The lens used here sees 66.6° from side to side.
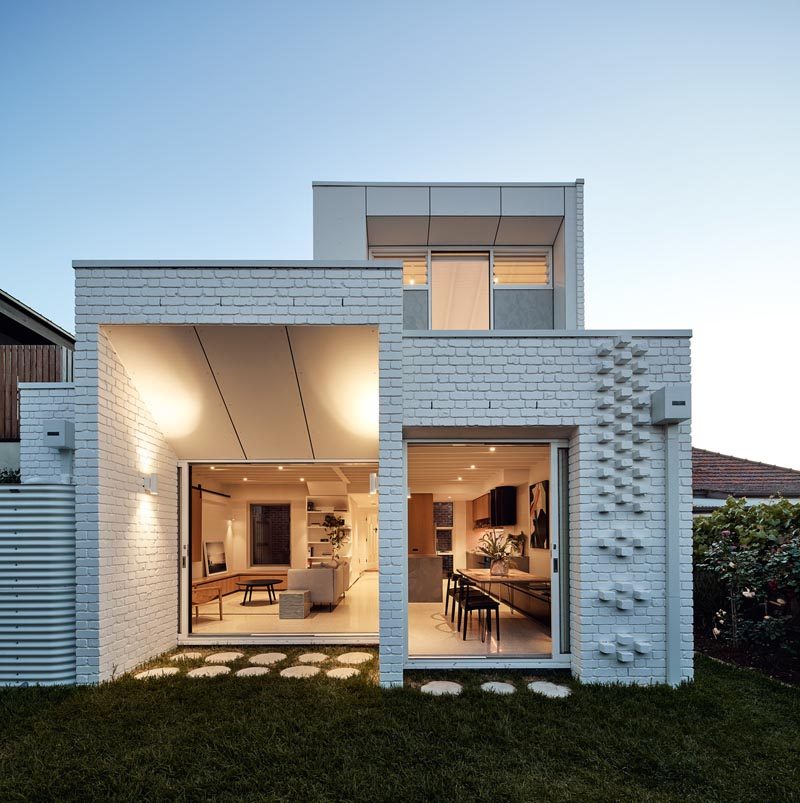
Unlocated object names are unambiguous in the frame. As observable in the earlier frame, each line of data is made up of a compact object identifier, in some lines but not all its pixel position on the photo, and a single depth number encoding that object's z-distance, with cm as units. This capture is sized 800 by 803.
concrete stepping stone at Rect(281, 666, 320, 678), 620
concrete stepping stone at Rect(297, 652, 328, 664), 678
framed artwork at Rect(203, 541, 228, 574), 1233
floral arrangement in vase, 934
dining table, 841
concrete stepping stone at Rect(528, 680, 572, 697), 558
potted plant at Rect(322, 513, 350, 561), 1399
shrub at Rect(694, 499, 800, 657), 679
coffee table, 1137
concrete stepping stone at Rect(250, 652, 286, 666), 673
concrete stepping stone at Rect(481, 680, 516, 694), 563
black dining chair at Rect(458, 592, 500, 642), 789
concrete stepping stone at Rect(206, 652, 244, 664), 675
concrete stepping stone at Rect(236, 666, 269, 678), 619
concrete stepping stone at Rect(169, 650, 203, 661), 680
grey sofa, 1048
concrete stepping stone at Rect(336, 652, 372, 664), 674
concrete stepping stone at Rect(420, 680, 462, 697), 561
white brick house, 584
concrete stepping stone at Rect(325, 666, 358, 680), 614
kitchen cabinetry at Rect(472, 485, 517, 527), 1146
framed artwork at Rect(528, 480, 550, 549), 907
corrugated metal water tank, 571
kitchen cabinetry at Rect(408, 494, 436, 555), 1494
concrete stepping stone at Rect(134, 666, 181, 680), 606
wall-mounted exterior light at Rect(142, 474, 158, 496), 676
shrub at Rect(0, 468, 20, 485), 1039
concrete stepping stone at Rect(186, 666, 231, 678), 616
